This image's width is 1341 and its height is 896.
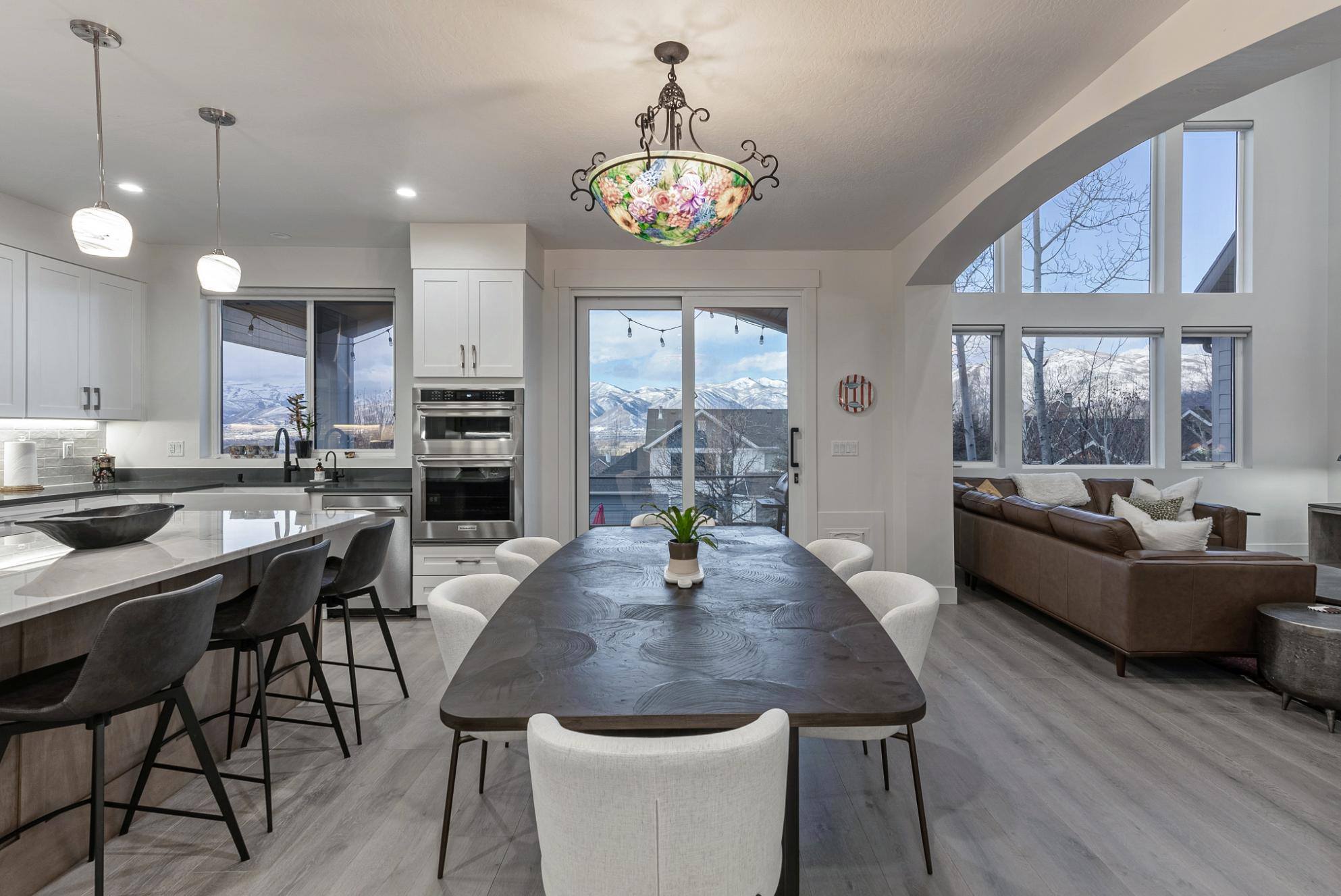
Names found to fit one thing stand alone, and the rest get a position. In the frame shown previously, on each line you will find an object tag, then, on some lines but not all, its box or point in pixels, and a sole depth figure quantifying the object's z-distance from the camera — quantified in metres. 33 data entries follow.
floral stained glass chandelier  1.90
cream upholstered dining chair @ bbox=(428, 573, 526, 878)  1.84
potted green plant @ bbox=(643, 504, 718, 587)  2.21
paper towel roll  3.94
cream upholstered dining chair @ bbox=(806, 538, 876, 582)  2.68
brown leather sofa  3.15
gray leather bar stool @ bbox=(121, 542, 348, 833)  2.06
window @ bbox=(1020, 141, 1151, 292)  6.44
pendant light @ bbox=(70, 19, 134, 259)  2.22
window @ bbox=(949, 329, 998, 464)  6.41
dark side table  2.67
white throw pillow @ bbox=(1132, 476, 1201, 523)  5.34
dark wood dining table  1.26
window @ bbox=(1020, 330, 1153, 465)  6.44
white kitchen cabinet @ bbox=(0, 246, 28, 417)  3.87
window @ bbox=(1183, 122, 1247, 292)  6.49
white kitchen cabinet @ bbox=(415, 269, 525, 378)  4.37
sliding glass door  5.13
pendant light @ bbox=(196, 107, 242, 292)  2.75
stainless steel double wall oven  4.41
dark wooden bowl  2.05
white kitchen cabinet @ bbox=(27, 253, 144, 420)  4.10
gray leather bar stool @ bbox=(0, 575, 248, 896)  1.50
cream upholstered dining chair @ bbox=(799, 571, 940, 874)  1.85
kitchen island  1.67
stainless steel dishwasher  4.46
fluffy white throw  5.64
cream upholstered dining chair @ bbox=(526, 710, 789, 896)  1.06
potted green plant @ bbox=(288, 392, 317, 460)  4.90
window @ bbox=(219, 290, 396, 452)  5.07
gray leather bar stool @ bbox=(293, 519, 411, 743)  2.68
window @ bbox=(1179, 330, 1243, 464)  6.48
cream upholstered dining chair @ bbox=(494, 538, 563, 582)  2.70
